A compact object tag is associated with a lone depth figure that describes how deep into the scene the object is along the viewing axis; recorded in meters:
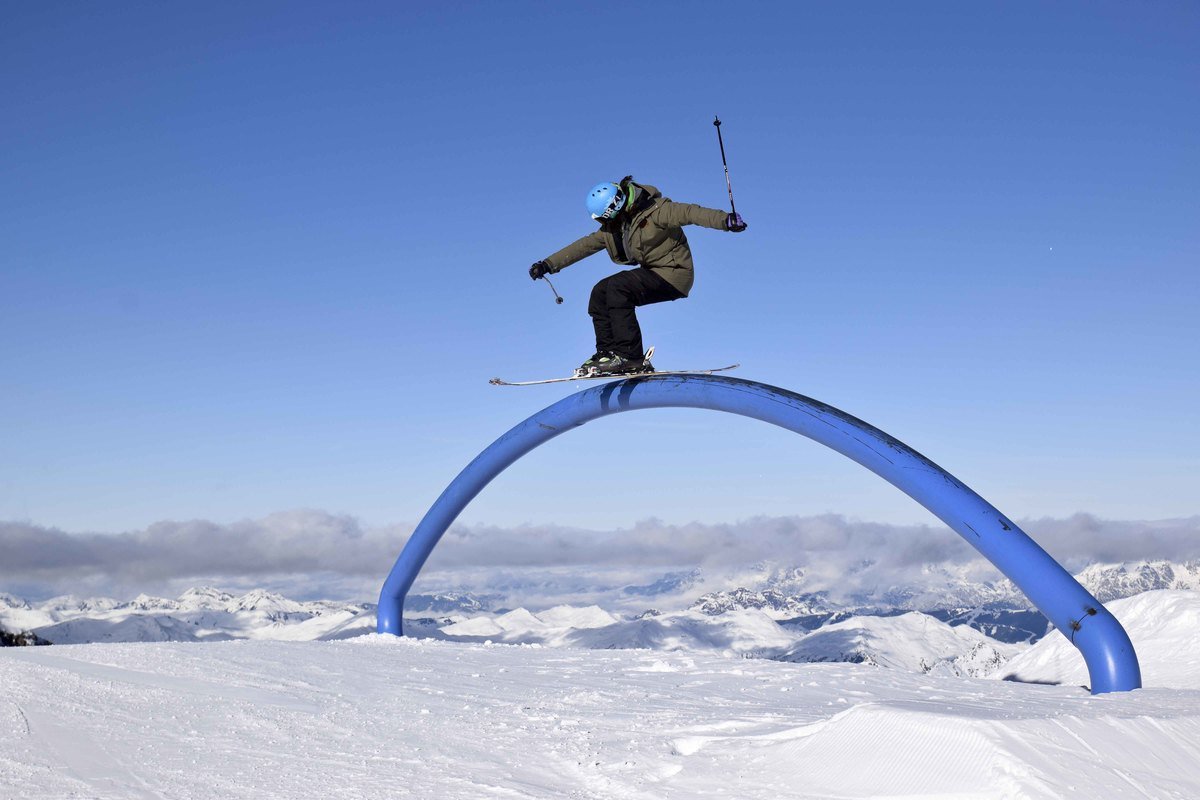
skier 11.15
